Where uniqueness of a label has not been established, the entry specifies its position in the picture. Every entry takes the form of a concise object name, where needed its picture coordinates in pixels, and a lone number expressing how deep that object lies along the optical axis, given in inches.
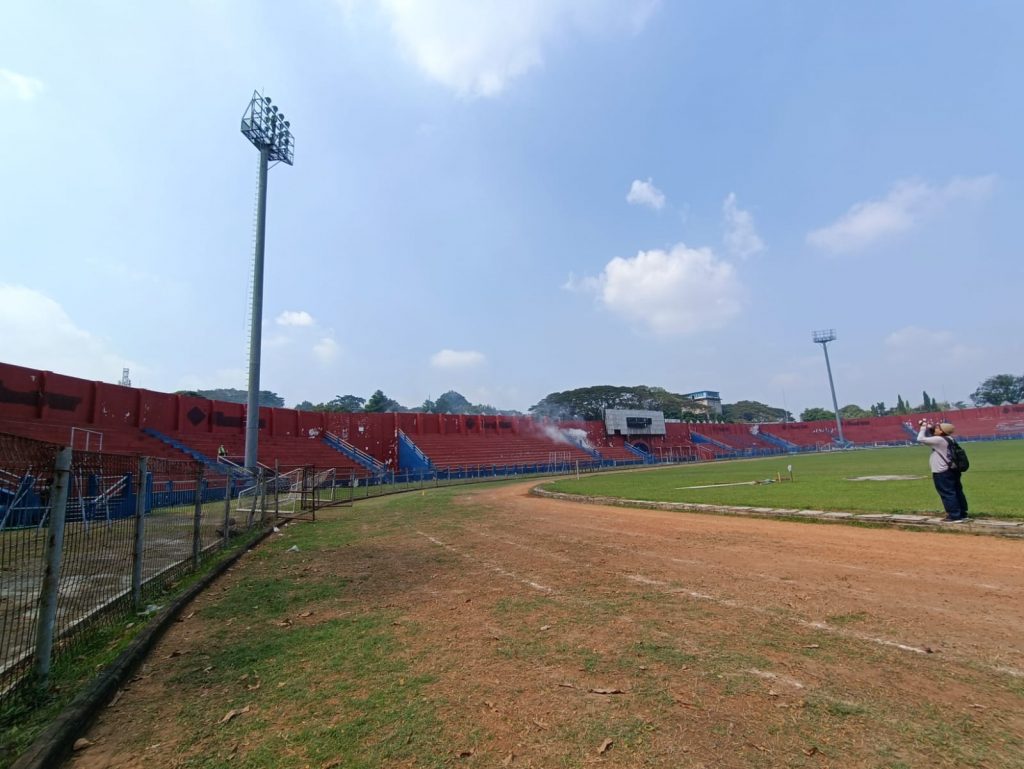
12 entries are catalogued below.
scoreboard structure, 2600.9
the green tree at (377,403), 3127.5
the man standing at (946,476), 320.8
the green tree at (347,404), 3830.5
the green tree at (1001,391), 4084.6
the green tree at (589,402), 3705.7
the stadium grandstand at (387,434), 955.3
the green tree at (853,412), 4574.3
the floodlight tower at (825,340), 3454.7
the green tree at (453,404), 4865.2
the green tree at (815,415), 4530.0
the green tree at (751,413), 5231.3
